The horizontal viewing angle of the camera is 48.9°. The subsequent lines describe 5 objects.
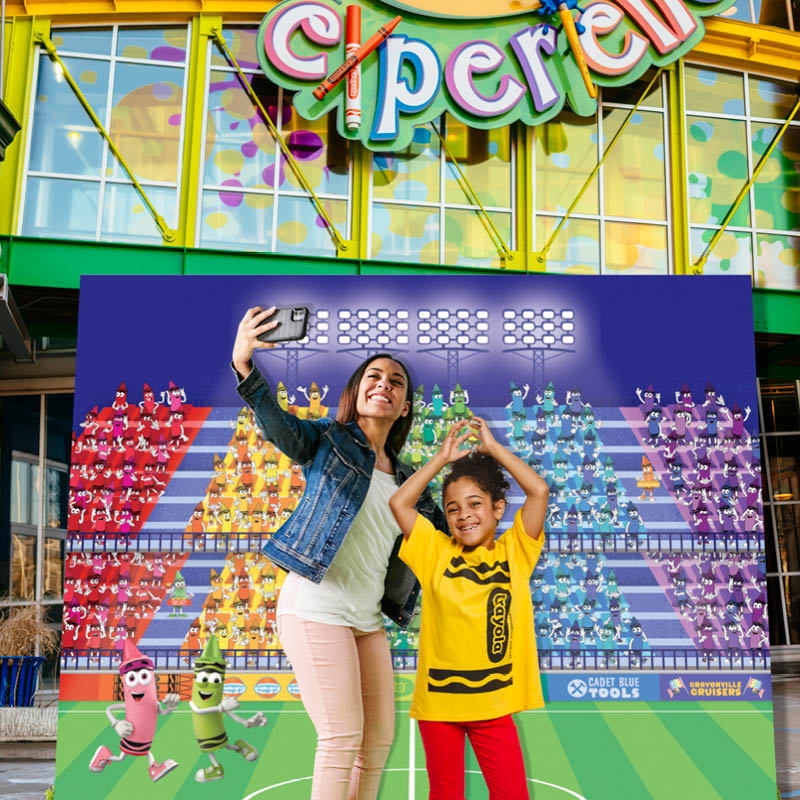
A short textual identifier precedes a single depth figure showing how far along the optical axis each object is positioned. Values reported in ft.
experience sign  24.26
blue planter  24.31
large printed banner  13.04
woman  11.34
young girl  11.50
